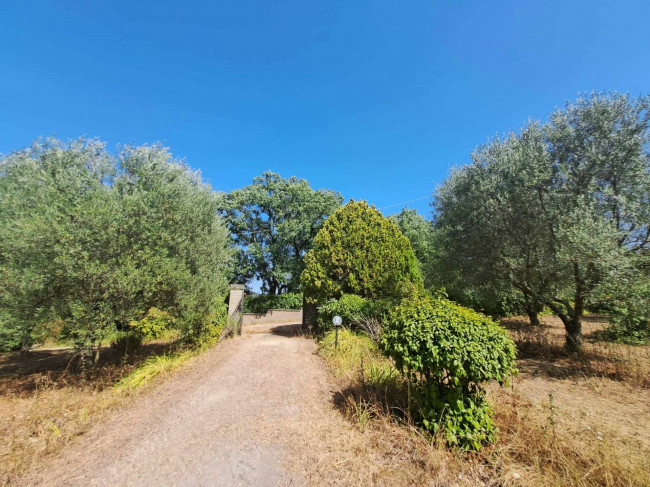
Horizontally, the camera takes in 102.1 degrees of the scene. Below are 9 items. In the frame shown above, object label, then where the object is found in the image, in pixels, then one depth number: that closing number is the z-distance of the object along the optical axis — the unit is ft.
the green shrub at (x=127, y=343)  28.73
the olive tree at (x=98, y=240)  17.70
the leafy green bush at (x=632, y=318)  20.42
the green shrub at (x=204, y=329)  27.53
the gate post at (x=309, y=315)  42.34
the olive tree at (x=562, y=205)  21.22
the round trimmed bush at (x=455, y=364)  10.11
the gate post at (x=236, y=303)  38.42
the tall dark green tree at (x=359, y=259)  38.53
